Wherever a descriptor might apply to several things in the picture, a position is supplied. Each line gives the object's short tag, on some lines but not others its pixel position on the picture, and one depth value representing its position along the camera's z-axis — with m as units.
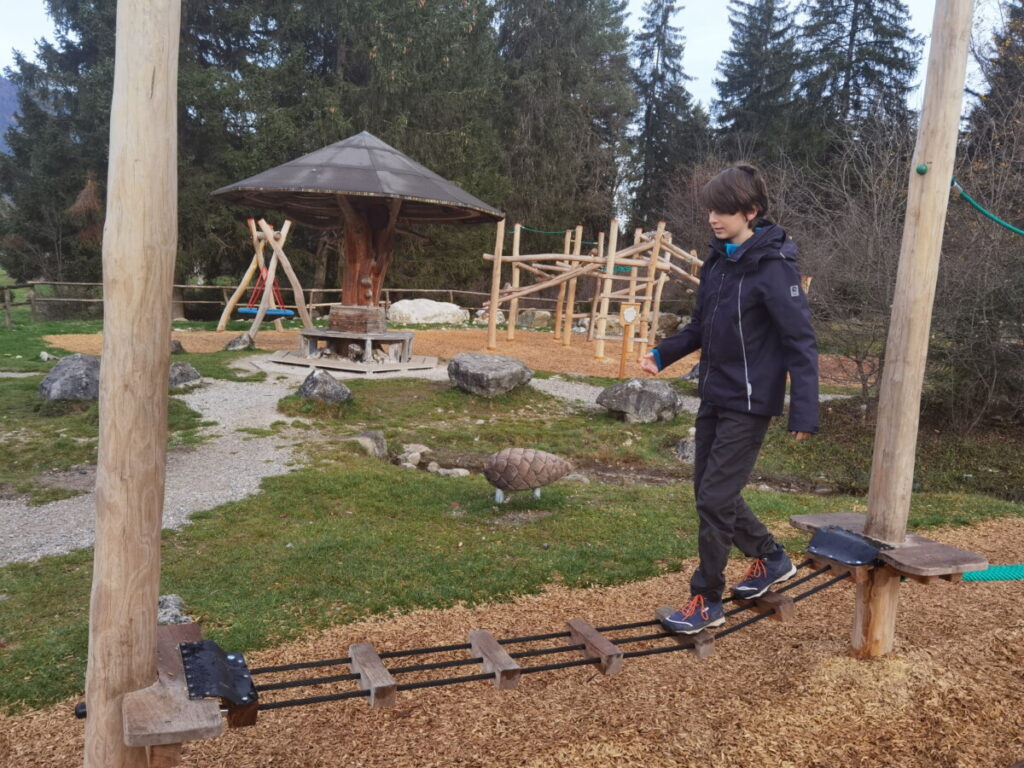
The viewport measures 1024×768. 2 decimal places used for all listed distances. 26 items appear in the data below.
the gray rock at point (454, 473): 7.51
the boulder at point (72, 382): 8.88
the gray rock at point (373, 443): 7.90
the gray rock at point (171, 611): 3.63
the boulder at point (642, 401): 10.23
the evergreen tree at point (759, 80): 30.21
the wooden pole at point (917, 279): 3.13
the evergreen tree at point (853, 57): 29.52
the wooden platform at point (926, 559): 3.05
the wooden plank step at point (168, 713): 1.95
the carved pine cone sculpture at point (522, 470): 5.97
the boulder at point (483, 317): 23.59
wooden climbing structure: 14.48
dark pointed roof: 11.16
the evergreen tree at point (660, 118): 33.12
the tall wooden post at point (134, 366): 2.00
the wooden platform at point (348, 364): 12.05
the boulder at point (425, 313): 21.28
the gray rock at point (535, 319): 22.80
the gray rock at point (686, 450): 8.97
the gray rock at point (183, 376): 10.30
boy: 2.86
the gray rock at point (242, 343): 14.01
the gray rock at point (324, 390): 9.40
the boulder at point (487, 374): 10.70
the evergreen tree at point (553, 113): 28.95
